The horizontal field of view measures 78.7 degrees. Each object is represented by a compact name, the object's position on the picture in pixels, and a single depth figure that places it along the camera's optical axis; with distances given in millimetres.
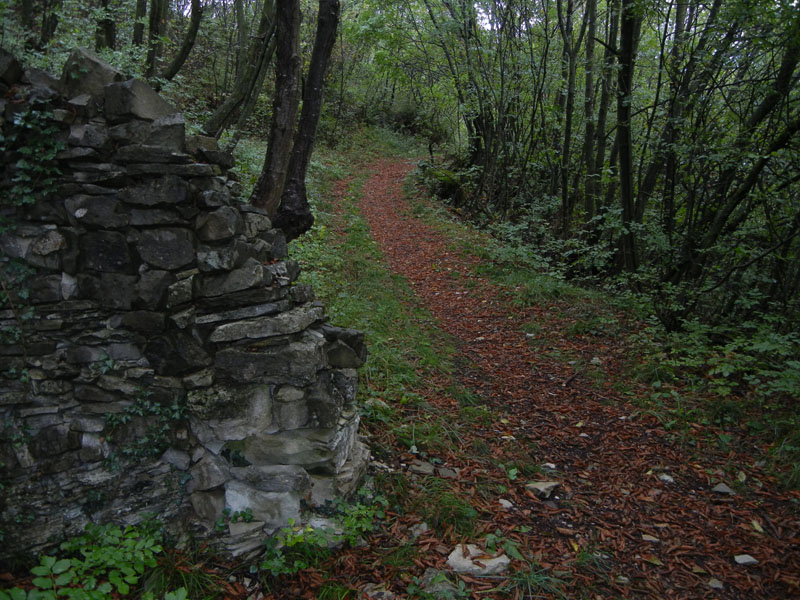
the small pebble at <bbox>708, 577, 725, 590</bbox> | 3324
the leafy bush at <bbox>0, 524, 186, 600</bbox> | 2854
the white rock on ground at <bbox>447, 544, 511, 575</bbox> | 3498
